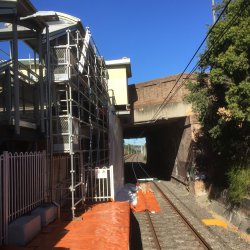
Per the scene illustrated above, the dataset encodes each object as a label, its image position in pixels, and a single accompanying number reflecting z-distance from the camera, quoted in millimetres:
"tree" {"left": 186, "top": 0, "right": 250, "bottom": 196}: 9409
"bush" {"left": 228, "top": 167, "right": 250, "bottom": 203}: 9840
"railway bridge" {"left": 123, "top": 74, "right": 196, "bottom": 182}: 17421
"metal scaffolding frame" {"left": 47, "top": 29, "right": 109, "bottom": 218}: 7686
